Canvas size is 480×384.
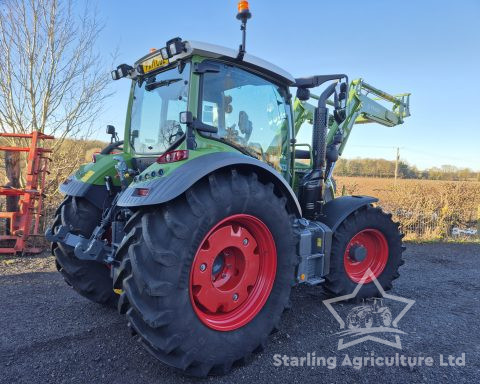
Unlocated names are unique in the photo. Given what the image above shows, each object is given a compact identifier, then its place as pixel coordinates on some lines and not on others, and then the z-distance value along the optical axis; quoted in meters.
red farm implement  5.69
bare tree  6.92
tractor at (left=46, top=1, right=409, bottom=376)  2.27
